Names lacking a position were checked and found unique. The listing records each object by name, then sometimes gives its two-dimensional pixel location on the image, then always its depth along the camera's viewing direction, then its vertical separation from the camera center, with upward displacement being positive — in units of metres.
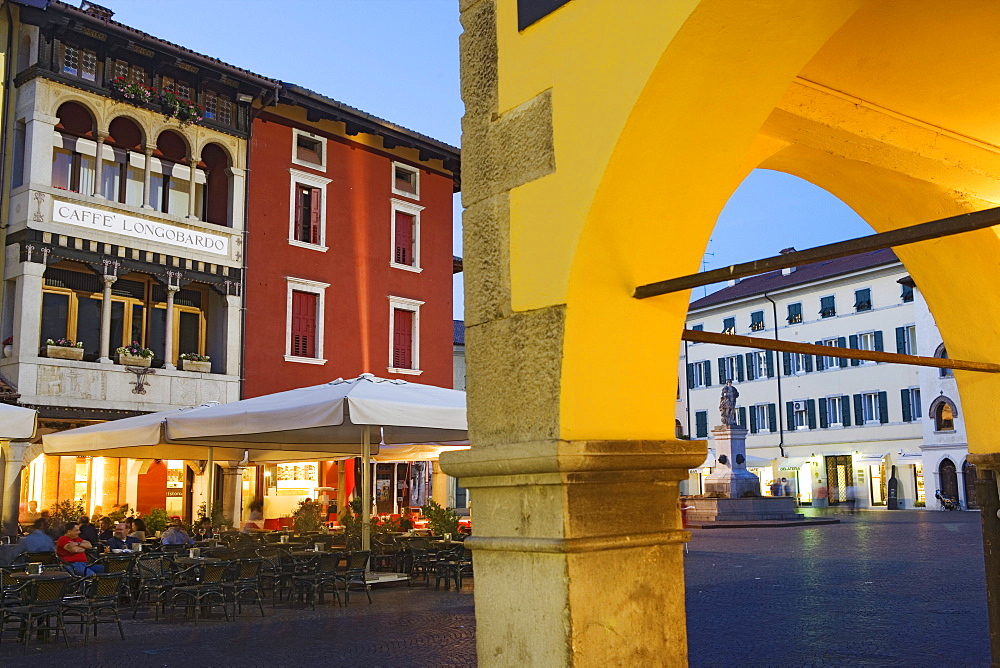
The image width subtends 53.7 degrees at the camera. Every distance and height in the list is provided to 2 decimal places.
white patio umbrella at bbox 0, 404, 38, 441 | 11.42 +0.72
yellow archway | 3.23 +0.81
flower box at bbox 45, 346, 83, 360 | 18.84 +2.52
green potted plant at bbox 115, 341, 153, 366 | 19.81 +2.58
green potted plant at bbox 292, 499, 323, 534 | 16.09 -0.64
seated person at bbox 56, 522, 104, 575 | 11.27 -0.76
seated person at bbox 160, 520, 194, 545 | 13.05 -0.70
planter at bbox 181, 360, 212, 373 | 21.06 +2.49
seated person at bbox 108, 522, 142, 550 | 12.65 -0.72
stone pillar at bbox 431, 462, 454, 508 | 27.28 -0.28
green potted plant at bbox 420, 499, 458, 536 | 15.30 -0.64
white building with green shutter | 44.75 +4.38
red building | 22.91 +5.74
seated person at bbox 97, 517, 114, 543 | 15.47 -0.73
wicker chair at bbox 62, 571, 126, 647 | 9.24 -1.08
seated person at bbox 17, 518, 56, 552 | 11.76 -0.67
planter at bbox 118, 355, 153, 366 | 19.82 +2.47
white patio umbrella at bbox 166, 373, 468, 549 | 11.02 +0.75
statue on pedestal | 34.94 +2.43
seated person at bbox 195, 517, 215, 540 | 15.63 -0.77
